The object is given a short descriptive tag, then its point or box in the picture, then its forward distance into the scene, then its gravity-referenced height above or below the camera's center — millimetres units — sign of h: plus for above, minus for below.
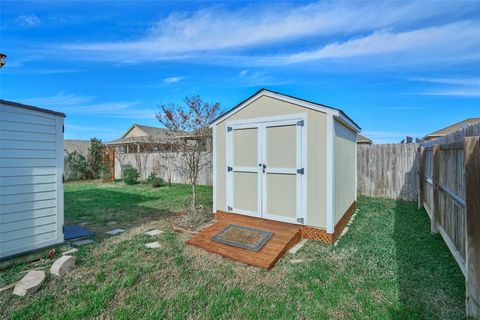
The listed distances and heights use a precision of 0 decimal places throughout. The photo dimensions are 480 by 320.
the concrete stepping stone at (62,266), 2844 -1337
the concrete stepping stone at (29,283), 2451 -1361
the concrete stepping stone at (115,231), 4566 -1425
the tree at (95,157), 14242 +338
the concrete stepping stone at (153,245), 3803 -1423
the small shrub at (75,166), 13500 -217
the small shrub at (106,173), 13312 -634
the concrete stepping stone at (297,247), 3607 -1410
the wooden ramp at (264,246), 3249 -1325
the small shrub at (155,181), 11078 -920
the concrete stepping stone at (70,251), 3542 -1415
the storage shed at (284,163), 3939 -16
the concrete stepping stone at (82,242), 3929 -1422
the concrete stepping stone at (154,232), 4453 -1410
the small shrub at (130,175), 12000 -709
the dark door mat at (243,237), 3617 -1294
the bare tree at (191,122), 5559 +997
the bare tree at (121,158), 14222 +272
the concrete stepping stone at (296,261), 3246 -1433
